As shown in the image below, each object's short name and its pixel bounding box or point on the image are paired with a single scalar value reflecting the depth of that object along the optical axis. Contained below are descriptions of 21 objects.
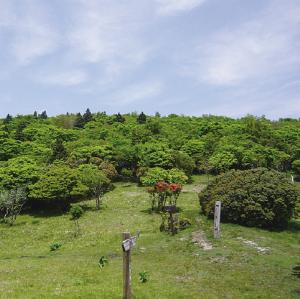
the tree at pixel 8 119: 89.60
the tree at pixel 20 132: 73.18
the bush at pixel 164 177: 40.64
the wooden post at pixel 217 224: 26.83
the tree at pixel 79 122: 90.63
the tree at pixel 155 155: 55.36
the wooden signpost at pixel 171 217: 29.38
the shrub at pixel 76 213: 37.96
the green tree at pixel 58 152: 59.20
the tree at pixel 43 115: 101.35
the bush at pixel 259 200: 28.77
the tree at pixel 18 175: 44.88
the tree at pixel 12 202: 40.69
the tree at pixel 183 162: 56.45
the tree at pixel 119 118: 92.45
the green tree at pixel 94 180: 43.15
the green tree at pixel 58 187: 42.70
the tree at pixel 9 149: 61.75
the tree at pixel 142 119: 89.44
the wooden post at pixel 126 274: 12.26
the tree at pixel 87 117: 93.03
